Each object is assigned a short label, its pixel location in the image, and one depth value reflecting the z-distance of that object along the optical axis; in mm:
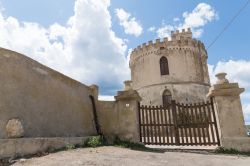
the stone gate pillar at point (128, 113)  7131
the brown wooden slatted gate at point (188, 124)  7106
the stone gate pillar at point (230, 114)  6474
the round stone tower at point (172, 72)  19534
